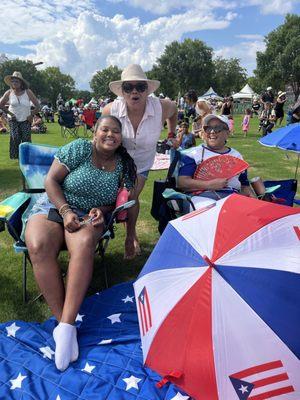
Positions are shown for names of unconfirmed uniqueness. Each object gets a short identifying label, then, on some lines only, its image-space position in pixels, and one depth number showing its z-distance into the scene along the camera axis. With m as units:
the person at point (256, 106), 23.59
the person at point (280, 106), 15.50
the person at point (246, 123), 15.20
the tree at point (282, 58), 42.50
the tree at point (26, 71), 70.06
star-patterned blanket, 2.11
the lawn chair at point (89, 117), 16.30
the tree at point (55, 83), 84.31
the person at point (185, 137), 8.94
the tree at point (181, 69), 58.72
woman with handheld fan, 3.49
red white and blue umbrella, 1.61
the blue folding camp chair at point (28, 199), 2.95
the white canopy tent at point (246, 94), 48.84
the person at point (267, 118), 14.29
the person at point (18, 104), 7.19
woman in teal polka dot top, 2.41
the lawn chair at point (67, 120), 14.92
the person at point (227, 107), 15.76
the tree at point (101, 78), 90.85
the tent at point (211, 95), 40.88
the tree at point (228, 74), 67.31
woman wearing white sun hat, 3.46
